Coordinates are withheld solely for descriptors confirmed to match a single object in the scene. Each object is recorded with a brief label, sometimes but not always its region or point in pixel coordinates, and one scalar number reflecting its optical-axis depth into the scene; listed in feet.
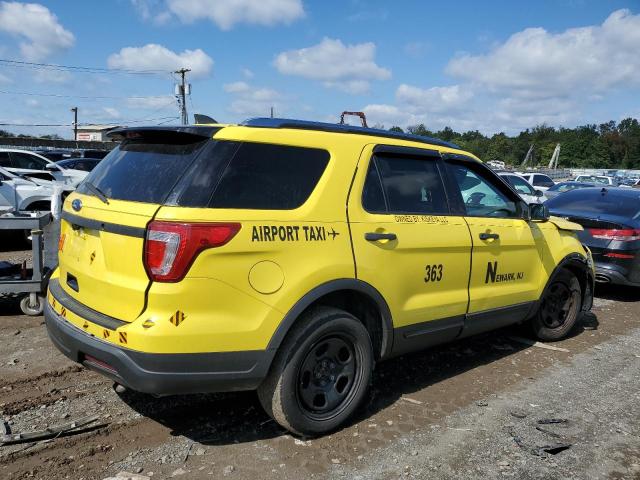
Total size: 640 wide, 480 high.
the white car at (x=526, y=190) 56.81
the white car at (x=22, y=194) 35.29
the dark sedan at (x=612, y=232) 23.71
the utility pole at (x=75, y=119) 242.99
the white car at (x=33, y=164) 49.88
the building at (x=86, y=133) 286.38
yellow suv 9.31
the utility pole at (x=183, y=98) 144.36
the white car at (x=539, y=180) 76.54
